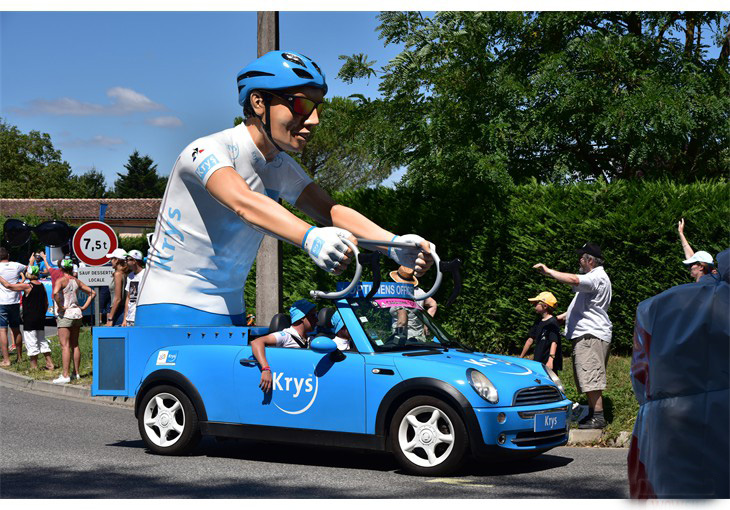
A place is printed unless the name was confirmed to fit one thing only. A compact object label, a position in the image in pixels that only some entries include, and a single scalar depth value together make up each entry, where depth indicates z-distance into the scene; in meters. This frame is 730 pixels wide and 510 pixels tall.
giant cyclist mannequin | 7.01
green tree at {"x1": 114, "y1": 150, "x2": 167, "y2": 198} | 98.81
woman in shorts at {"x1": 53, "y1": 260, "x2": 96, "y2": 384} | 14.21
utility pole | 12.59
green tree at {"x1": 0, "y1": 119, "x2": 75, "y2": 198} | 80.81
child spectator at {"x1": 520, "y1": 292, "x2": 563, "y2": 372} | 11.19
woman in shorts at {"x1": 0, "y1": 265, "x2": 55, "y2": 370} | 15.32
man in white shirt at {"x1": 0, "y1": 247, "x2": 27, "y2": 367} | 16.05
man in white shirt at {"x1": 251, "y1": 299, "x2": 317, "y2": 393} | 8.41
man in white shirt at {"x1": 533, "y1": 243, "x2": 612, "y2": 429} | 10.25
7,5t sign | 15.50
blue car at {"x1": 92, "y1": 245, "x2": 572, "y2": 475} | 7.96
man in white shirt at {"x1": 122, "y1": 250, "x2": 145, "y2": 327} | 14.24
